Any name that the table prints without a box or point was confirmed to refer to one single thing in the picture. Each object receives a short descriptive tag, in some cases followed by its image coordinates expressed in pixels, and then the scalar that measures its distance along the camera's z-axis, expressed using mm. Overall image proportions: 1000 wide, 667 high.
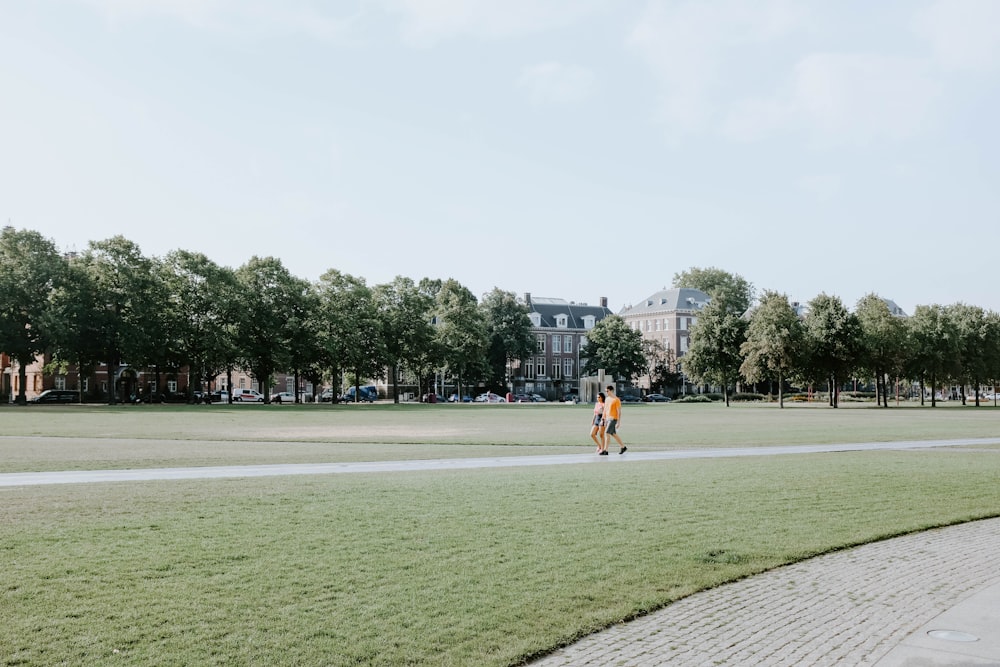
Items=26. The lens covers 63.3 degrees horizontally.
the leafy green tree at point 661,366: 126938
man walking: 23250
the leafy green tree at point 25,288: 68188
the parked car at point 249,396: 104312
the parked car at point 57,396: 83938
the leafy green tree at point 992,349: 89312
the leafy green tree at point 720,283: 139625
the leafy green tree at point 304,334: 80188
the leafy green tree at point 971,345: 87500
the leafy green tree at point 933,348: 84125
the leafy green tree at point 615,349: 117562
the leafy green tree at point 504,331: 118625
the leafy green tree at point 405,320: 90500
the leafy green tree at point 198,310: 75312
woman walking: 23891
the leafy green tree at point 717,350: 90062
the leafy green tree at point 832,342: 79062
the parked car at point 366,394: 109625
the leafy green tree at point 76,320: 68062
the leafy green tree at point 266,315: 77875
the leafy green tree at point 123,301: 71812
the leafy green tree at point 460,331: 96688
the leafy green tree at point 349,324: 83438
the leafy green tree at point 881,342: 80500
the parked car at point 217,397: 96900
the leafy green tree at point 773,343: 78625
